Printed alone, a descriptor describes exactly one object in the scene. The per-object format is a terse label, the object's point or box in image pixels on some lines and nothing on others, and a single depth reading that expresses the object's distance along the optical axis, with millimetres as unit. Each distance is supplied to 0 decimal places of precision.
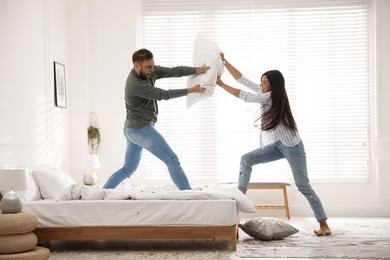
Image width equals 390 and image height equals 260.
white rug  4590
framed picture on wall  7113
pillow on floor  5242
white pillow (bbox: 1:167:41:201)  5234
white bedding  4859
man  5180
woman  5453
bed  4777
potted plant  7750
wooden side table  7133
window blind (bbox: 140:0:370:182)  7754
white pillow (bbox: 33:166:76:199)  5689
